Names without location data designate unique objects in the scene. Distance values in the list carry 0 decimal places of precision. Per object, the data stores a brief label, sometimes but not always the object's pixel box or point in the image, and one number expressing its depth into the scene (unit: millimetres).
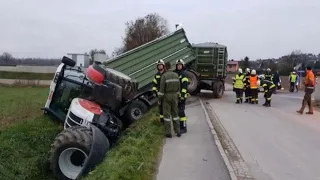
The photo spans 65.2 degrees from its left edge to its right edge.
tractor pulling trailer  4638
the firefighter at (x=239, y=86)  11512
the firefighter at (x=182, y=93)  6117
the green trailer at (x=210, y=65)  12069
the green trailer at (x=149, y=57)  8571
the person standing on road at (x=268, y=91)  10861
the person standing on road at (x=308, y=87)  9167
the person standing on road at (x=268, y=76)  13534
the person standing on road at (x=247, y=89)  11610
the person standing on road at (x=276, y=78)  16960
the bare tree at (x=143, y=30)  32912
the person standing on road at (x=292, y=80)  17452
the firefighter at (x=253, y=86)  11337
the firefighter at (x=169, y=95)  5739
